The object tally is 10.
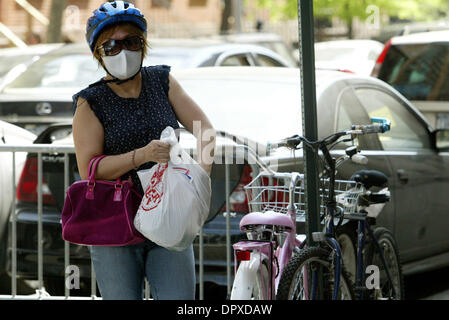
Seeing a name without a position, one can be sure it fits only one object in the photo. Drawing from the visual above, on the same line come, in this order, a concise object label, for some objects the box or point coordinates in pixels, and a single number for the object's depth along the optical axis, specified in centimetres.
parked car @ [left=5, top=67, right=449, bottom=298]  1302
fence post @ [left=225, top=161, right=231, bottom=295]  1189
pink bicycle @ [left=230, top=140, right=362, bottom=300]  881
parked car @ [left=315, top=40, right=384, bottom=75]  1502
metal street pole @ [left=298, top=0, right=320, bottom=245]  983
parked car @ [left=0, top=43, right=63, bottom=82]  2204
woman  811
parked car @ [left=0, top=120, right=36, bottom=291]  1342
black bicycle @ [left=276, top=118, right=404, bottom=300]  948
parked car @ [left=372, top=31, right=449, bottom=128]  1465
